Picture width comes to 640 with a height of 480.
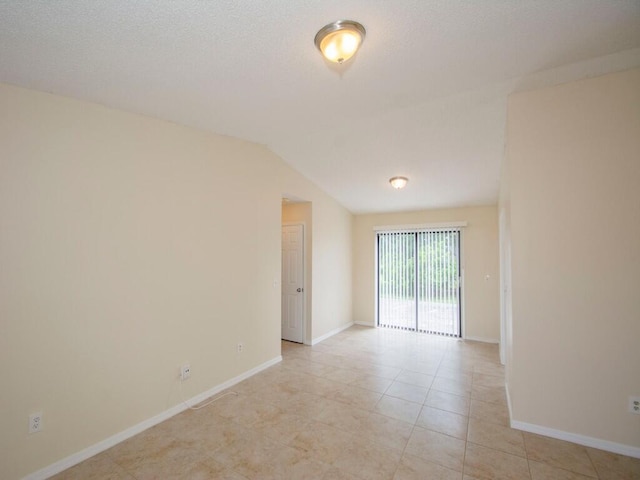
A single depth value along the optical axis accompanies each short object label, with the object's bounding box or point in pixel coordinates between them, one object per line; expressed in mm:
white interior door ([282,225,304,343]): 5117
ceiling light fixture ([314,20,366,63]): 1690
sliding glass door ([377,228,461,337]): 5590
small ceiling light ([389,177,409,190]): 4250
